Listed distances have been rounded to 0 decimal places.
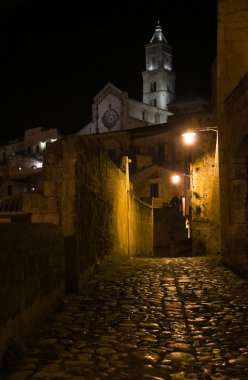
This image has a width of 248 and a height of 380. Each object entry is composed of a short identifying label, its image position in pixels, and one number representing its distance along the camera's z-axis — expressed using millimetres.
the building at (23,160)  50156
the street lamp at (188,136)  12969
